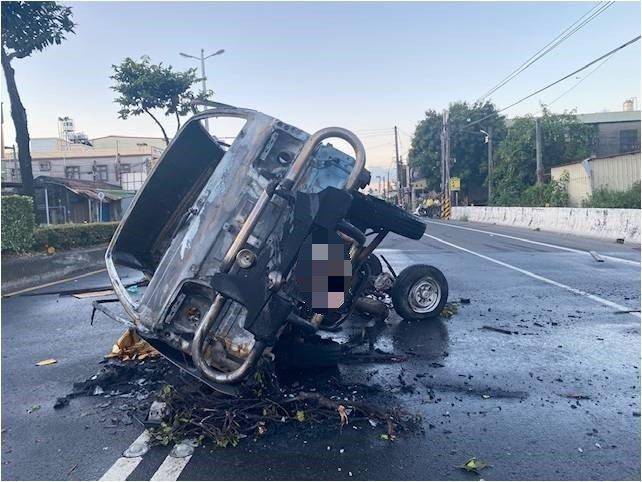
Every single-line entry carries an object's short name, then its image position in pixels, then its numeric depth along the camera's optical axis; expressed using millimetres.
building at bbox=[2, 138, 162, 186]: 48147
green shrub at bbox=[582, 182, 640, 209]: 21547
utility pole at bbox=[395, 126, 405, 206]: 69888
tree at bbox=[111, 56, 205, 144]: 18859
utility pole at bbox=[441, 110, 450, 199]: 44312
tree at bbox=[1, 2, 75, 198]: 12227
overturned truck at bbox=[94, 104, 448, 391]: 3682
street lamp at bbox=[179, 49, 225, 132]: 30338
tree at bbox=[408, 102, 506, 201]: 47844
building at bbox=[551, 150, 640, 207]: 24636
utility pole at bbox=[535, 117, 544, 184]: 31536
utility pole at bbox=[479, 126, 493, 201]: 41094
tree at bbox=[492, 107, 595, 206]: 37094
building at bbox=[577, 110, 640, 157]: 39156
